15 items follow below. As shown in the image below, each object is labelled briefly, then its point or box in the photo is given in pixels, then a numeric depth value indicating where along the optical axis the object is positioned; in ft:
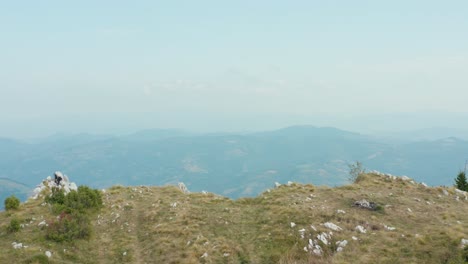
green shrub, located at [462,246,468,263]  59.26
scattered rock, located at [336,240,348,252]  69.78
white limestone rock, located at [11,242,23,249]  71.46
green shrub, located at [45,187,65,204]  105.70
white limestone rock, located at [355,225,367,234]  77.77
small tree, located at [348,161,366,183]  252.62
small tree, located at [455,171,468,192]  137.59
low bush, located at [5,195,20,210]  99.87
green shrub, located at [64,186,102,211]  101.14
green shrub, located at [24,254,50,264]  65.10
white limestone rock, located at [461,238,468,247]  66.06
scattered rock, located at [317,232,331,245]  73.32
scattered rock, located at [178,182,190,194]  154.51
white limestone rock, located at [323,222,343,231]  78.69
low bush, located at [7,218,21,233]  82.12
